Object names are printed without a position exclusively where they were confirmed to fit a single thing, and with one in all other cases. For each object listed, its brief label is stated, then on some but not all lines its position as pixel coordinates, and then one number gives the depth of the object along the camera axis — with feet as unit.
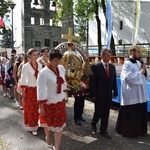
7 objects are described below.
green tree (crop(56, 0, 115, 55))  74.23
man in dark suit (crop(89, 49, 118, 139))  16.76
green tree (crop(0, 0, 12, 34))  85.56
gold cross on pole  20.39
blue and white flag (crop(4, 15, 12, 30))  68.91
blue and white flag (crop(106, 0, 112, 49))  35.19
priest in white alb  16.76
